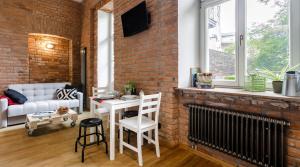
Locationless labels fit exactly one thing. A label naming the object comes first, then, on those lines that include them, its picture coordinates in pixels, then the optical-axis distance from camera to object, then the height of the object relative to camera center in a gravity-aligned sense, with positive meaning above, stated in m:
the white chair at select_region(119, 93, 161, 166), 2.12 -0.56
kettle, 1.59 -0.03
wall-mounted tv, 2.97 +1.14
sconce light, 5.16 +1.11
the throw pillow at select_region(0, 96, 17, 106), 3.70 -0.41
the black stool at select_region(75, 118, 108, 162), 2.28 -0.56
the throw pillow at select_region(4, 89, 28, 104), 3.79 -0.31
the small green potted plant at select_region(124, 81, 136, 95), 3.13 -0.14
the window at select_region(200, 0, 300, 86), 1.91 +0.57
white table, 2.25 -0.33
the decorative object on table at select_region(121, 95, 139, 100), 2.62 -0.24
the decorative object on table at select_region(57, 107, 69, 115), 3.40 -0.56
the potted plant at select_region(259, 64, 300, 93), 1.78 +0.05
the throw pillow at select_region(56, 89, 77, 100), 4.59 -0.32
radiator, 1.64 -0.58
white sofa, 3.53 -0.50
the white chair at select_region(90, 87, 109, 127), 2.76 -0.49
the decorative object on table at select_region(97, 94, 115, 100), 2.69 -0.24
